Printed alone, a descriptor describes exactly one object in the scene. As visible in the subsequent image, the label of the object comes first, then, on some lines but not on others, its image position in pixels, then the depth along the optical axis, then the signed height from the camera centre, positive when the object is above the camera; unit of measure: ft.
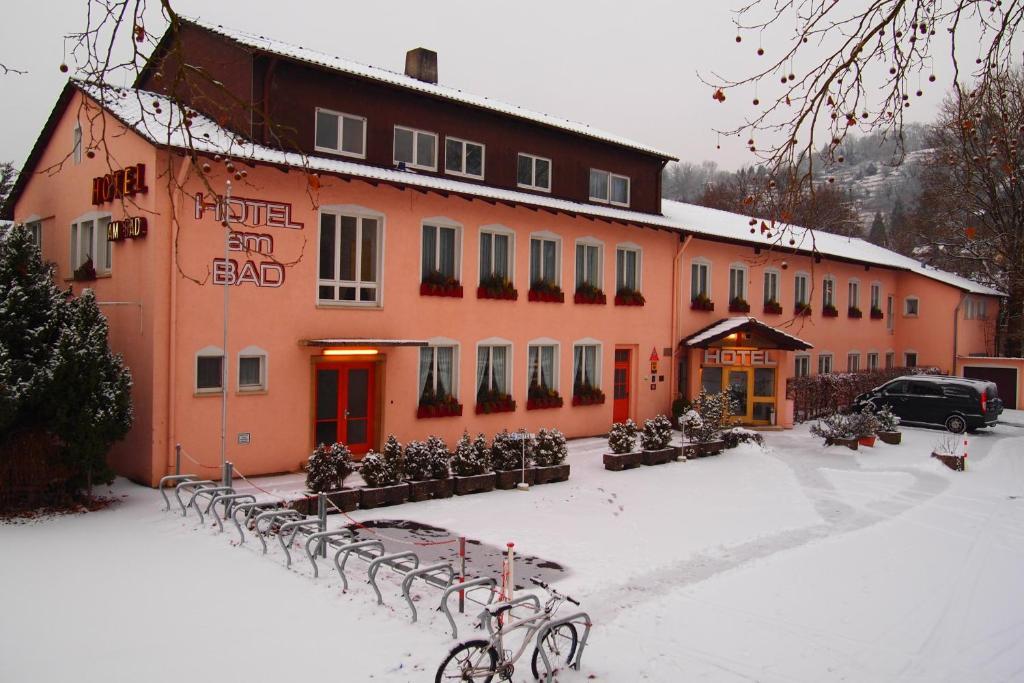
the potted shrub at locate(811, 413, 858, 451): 66.28 -7.13
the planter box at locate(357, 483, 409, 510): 42.63 -8.47
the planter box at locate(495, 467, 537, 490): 48.88 -8.44
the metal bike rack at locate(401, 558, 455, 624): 26.05 -7.98
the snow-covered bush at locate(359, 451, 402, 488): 43.62 -7.21
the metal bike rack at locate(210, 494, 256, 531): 36.34 -7.67
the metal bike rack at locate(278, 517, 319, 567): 31.19 -7.95
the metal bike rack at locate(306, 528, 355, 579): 30.17 -7.86
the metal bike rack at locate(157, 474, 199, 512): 39.52 -7.87
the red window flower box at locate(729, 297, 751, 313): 84.68 +4.67
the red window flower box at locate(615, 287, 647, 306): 71.67 +4.57
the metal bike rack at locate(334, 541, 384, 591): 28.50 -7.92
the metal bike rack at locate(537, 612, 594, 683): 21.31 -8.32
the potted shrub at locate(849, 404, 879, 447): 66.95 -6.70
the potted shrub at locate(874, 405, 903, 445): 69.26 -7.01
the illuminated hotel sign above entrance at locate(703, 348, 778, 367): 77.97 -0.87
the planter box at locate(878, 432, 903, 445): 69.21 -7.71
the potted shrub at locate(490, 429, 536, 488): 49.06 -7.35
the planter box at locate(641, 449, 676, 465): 58.54 -8.25
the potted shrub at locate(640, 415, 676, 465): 58.95 -7.23
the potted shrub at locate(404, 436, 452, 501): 45.29 -7.33
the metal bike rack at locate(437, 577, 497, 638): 24.24 -7.85
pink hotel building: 46.01 +5.26
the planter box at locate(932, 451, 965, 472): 59.34 -8.43
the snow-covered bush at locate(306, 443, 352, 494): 41.78 -6.81
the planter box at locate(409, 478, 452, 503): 44.52 -8.45
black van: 77.20 -4.99
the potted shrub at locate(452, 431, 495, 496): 47.06 -7.65
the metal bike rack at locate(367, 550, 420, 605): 27.45 -8.12
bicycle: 20.68 -8.60
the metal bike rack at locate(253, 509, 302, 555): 33.14 -7.56
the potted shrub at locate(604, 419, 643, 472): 55.72 -7.46
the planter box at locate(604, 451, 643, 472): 55.67 -8.20
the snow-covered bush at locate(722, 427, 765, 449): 66.03 -7.59
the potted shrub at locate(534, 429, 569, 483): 50.78 -7.35
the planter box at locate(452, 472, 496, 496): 46.80 -8.48
